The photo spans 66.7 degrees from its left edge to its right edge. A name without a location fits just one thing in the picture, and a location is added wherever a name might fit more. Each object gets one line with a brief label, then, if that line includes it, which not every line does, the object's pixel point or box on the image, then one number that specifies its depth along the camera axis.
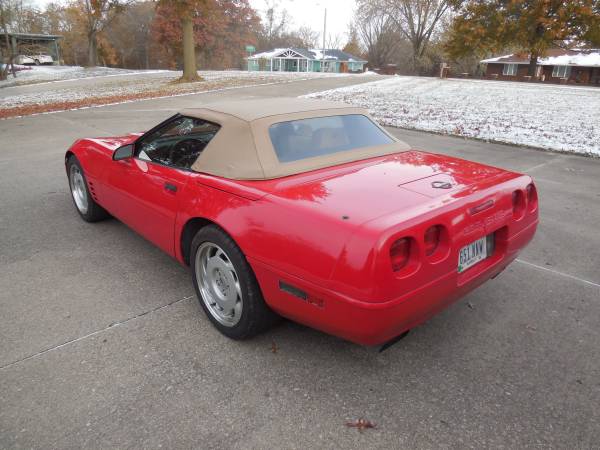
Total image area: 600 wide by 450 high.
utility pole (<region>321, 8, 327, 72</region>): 53.08
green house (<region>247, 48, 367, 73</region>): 65.38
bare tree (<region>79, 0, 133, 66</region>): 46.41
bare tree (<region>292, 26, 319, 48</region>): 86.19
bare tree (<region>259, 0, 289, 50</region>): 80.38
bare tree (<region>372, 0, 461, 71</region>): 54.56
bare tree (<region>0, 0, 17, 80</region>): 25.47
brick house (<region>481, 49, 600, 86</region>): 45.41
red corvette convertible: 2.05
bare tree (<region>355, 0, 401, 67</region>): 65.36
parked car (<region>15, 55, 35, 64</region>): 48.00
